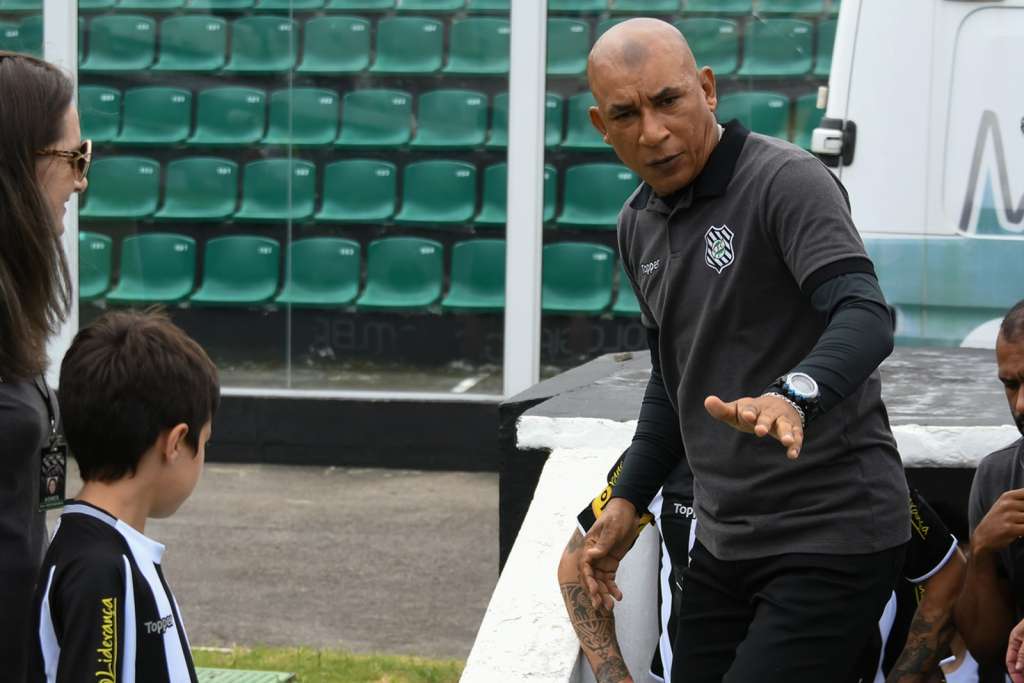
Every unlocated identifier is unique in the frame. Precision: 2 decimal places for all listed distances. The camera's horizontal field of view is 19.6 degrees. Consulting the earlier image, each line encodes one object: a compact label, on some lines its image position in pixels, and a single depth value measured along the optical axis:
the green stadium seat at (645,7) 16.94
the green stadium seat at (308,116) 17.81
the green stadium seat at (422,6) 17.47
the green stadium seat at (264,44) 17.73
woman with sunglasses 4.67
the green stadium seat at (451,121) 17.42
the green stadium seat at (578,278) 17.30
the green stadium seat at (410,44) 17.50
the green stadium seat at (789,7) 16.58
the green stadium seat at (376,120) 17.70
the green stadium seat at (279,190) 17.90
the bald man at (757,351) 5.05
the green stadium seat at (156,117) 18.11
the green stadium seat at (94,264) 18.27
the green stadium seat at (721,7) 16.72
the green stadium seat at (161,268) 18.22
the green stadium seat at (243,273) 18.07
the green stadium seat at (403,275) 17.75
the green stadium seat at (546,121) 17.24
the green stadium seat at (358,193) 17.84
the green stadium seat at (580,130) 17.18
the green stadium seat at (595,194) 17.21
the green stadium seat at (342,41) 17.64
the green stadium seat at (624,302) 17.13
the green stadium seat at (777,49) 16.55
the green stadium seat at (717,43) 16.66
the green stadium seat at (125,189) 18.17
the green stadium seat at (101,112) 18.11
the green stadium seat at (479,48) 17.27
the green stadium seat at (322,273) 17.93
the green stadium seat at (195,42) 17.88
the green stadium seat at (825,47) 16.46
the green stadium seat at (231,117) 17.96
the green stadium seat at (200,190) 18.10
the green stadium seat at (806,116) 16.46
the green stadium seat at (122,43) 17.91
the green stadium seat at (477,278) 17.50
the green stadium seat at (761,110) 16.55
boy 4.41
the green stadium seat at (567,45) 17.09
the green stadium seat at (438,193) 17.56
